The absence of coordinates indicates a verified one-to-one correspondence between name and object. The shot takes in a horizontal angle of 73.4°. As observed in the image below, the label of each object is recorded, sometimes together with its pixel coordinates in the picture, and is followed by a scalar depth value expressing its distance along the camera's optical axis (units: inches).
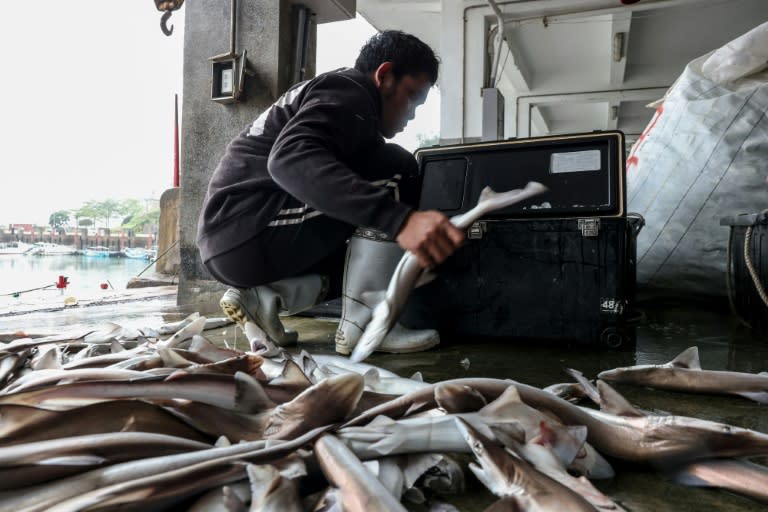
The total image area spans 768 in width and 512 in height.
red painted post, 262.5
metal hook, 178.2
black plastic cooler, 79.4
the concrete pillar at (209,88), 152.8
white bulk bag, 104.9
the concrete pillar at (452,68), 215.9
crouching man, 71.4
